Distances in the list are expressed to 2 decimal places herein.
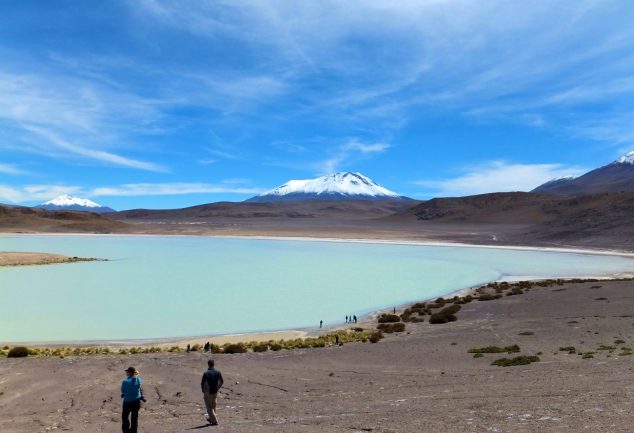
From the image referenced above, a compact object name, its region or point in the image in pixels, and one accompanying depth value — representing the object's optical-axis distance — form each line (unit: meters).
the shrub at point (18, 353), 13.73
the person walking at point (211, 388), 7.97
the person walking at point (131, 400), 7.48
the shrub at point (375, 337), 15.51
